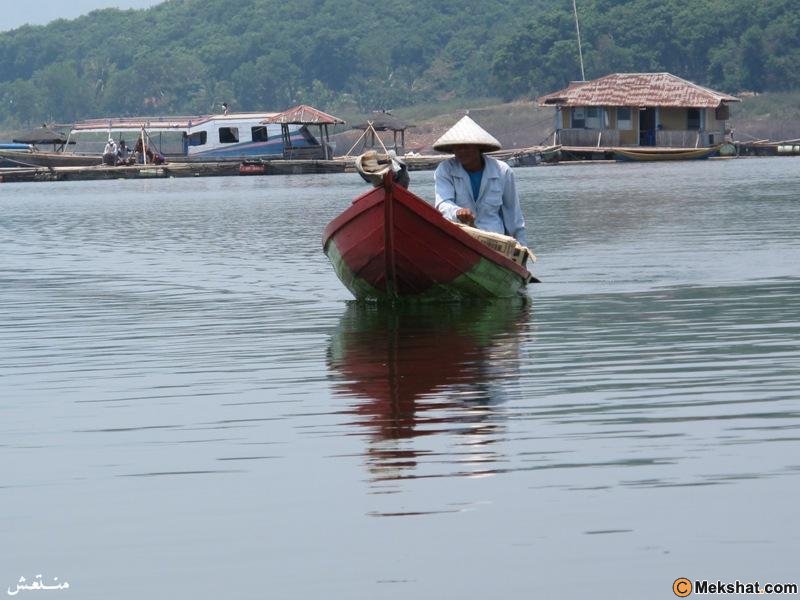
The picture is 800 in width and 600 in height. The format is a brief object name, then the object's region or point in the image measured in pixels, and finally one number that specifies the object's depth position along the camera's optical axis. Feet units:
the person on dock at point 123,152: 234.17
